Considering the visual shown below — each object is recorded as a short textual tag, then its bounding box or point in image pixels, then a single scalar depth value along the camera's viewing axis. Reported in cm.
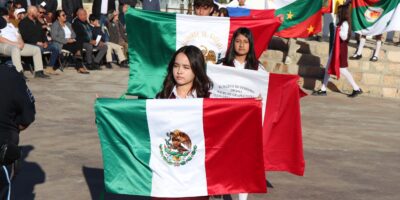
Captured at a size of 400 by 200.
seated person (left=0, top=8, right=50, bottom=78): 1320
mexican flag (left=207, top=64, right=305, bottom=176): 592
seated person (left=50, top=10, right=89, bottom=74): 1498
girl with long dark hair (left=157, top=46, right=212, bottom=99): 452
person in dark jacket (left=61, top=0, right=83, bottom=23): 1830
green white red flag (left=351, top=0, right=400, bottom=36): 1602
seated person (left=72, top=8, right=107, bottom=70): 1570
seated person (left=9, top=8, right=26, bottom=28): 1495
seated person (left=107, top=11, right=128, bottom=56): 1741
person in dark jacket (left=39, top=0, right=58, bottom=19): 1788
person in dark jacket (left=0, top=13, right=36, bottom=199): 431
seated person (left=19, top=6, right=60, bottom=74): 1416
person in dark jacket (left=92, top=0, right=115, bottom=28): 1862
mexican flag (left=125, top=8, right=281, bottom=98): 784
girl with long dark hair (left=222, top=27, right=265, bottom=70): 612
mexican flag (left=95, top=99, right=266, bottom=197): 459
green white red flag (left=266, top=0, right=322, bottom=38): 1565
